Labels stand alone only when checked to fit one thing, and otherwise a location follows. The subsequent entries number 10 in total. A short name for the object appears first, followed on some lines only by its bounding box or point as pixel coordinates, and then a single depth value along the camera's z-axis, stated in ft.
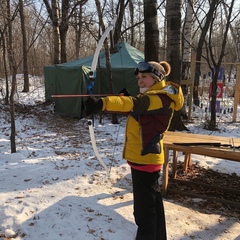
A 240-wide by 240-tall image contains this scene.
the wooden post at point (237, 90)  28.02
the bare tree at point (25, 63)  45.69
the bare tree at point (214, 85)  23.35
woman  7.07
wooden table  10.88
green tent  31.04
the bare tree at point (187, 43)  34.16
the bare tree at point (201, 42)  24.23
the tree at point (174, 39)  21.04
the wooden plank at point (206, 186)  13.12
